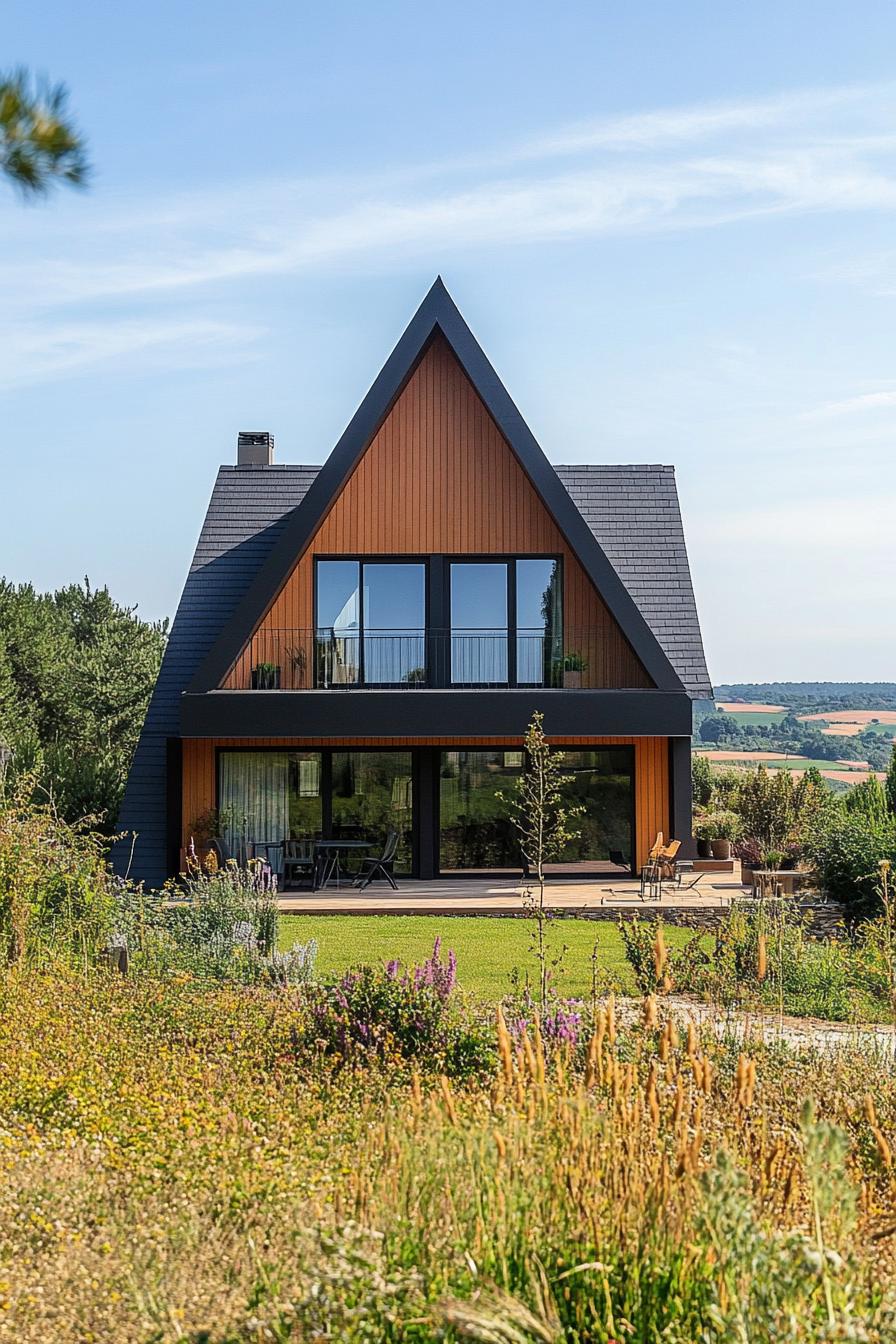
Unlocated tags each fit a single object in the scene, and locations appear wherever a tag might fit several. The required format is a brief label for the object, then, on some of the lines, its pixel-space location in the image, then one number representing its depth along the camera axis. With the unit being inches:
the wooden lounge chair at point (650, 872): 696.2
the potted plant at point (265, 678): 764.6
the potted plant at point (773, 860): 712.4
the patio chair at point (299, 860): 753.0
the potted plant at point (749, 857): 739.4
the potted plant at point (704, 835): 821.2
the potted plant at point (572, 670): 767.7
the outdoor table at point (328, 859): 750.5
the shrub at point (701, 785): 1011.3
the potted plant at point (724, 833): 805.2
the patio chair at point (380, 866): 740.6
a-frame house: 765.3
